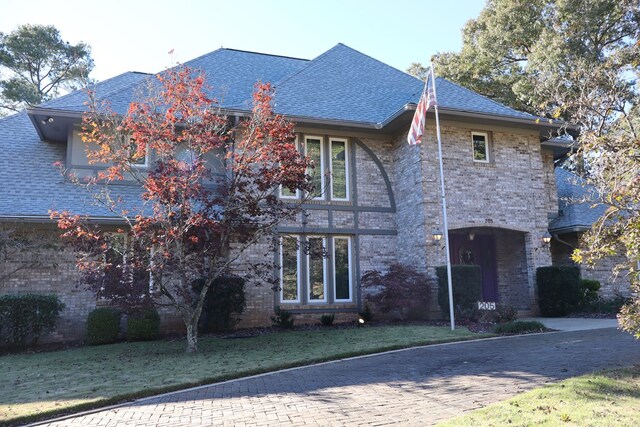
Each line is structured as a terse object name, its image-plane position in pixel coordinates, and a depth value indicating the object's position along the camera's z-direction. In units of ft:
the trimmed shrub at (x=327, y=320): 47.67
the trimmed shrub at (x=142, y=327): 41.63
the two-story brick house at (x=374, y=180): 47.78
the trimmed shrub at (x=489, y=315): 43.24
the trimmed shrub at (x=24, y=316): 37.83
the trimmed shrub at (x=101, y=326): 40.24
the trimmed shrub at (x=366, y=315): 49.16
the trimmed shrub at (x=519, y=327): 38.11
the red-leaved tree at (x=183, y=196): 31.89
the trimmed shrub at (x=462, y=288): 46.06
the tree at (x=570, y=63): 21.21
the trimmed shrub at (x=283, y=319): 46.50
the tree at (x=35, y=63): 97.55
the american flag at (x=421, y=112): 42.81
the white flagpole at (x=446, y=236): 40.65
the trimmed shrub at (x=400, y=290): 46.26
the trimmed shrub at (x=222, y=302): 43.42
